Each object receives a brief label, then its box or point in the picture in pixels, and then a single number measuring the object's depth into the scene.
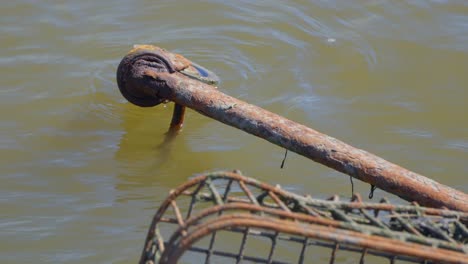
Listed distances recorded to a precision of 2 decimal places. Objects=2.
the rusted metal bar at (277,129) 7.21
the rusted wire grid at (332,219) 5.03
